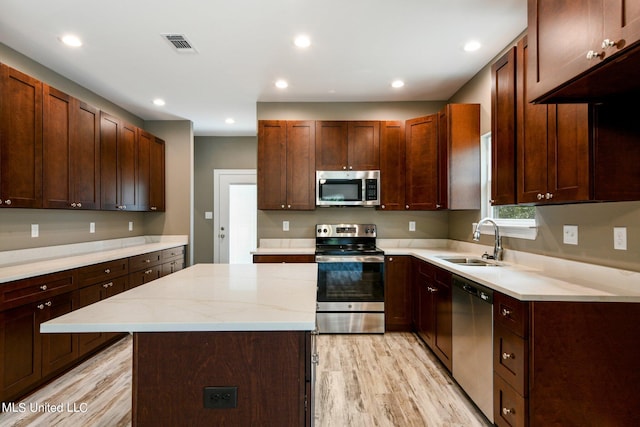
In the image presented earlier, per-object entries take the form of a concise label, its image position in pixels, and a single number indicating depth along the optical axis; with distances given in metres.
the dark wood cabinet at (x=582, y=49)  1.11
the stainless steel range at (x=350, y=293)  3.57
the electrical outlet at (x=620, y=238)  1.72
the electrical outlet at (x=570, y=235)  2.03
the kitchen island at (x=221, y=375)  1.20
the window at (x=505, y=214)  2.52
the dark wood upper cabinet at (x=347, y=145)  3.95
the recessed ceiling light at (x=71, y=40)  2.65
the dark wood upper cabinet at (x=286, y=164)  3.94
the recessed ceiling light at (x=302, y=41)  2.68
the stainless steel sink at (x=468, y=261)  2.85
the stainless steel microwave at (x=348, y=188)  3.92
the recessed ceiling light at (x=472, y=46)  2.75
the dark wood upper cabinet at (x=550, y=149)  1.64
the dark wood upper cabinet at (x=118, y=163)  3.55
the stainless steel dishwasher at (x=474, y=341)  1.97
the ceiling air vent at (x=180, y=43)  2.65
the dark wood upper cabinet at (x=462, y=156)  3.30
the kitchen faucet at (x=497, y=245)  2.73
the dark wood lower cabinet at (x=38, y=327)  2.17
